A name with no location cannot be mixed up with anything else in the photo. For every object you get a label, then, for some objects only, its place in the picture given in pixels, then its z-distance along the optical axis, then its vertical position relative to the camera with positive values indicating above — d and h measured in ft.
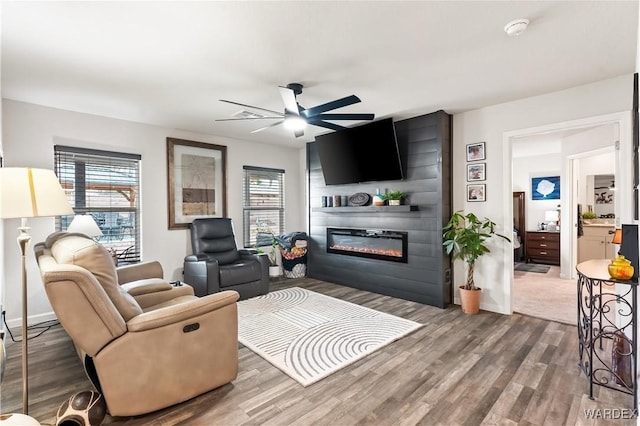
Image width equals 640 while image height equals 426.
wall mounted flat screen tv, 13.88 +2.62
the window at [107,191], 12.67 +0.83
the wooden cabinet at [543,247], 21.36 -2.76
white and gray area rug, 8.55 -4.10
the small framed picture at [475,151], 12.70 +2.30
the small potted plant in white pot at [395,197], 14.28 +0.51
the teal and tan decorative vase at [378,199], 14.90 +0.45
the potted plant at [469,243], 12.01 -1.37
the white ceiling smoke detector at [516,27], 6.64 +3.91
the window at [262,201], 18.43 +0.49
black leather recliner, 13.55 -2.51
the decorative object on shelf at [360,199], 15.84 +0.49
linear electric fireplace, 14.55 -1.76
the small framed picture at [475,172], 12.67 +1.48
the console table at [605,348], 6.67 -3.55
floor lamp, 5.08 +0.21
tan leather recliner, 5.54 -2.50
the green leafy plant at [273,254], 18.83 -2.71
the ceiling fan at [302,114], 8.81 +2.95
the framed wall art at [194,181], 15.31 +1.49
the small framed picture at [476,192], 12.67 +0.63
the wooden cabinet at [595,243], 17.67 -2.11
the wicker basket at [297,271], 18.71 -3.75
